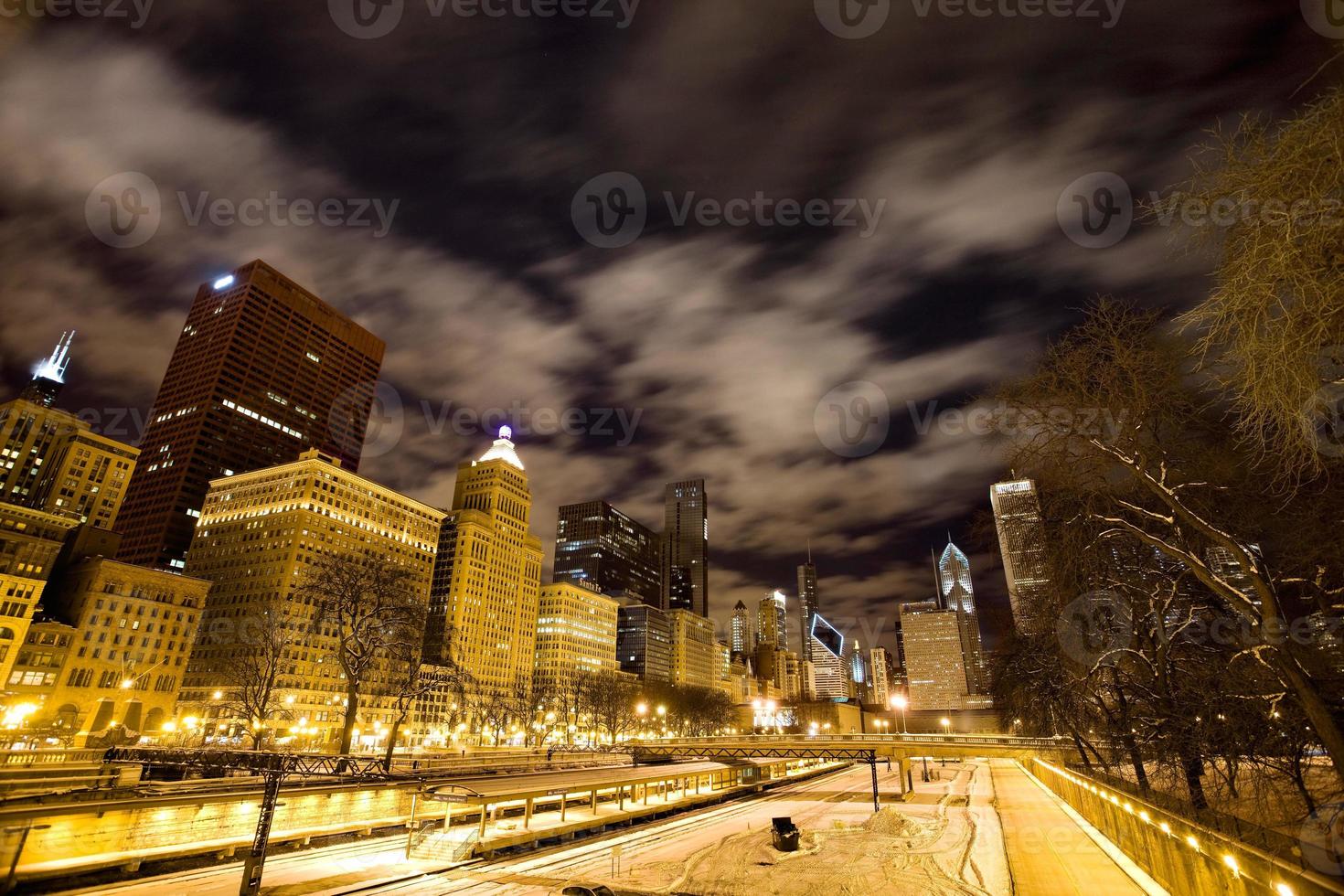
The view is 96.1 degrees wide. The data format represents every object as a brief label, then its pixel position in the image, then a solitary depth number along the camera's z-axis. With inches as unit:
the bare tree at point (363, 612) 1920.5
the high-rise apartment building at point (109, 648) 3772.1
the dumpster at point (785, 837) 1447.6
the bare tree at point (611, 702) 5187.0
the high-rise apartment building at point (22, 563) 3592.5
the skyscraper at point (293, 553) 4670.3
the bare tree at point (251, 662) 3436.5
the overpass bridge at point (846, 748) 2810.0
